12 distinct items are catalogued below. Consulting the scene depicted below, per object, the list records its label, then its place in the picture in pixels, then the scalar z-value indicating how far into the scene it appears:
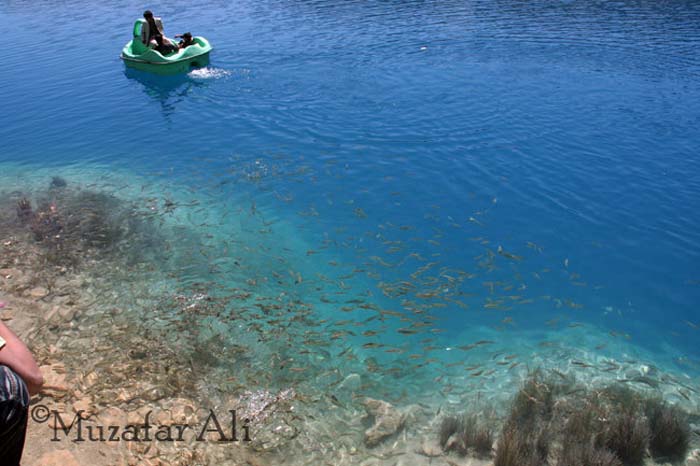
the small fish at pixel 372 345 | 8.09
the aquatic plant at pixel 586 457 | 5.80
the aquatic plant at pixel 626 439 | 6.12
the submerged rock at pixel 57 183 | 12.96
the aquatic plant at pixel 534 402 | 6.71
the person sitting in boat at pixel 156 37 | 20.58
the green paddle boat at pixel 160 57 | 20.20
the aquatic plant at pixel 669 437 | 6.25
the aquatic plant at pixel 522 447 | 5.85
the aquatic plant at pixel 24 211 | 11.41
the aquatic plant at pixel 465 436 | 6.22
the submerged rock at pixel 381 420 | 6.48
